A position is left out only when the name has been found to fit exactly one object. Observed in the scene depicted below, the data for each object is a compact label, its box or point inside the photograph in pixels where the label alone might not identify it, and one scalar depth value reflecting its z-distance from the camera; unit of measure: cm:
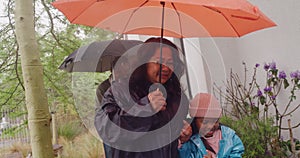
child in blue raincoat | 155
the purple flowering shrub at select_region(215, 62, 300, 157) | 245
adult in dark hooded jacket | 114
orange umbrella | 153
